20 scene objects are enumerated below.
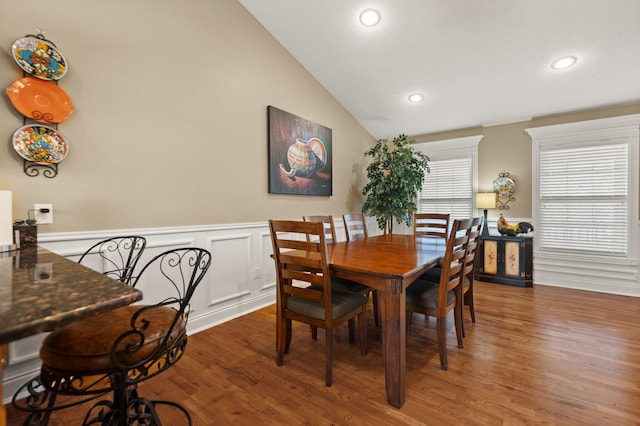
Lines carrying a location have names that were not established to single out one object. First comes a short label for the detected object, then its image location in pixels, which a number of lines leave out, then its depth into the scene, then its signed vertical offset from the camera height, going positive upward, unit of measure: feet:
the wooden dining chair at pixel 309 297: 5.86 -1.82
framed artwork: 11.09 +2.23
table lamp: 13.91 +0.42
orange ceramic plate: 5.77 +2.21
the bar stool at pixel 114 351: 3.31 -1.58
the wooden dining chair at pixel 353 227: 10.42 -0.54
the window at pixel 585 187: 11.94 +1.01
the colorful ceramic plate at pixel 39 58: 5.72 +2.99
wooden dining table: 5.35 -1.32
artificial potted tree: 14.07 +1.34
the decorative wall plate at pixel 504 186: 14.17 +1.16
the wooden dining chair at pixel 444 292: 6.28 -1.82
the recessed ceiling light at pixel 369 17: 9.15 +5.94
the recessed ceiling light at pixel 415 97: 12.85 +4.86
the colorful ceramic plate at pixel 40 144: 5.82 +1.35
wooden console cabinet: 12.91 -2.15
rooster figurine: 13.25 -0.74
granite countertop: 2.00 -0.68
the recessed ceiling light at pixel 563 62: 9.77 +4.85
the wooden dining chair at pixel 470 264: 7.29 -1.37
